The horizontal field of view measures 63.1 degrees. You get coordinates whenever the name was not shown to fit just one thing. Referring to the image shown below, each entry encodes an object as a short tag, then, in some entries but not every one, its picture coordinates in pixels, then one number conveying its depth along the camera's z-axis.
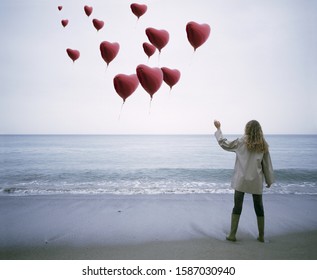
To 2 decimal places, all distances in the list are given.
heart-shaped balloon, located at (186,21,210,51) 3.99
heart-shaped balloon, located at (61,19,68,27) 5.20
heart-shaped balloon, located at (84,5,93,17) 4.93
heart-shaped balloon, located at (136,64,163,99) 3.57
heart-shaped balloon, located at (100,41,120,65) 4.33
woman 3.10
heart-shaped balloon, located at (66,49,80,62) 5.23
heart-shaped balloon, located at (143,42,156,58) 4.56
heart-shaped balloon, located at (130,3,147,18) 4.48
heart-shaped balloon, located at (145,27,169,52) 4.14
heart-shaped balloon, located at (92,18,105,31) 5.03
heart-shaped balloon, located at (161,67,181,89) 4.21
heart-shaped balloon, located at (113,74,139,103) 3.80
